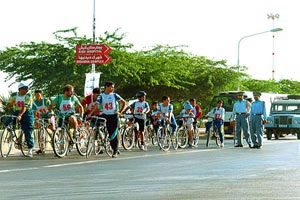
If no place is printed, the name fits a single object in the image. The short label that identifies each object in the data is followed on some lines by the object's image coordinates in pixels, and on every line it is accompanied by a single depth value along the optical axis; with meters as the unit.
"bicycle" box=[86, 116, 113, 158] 20.30
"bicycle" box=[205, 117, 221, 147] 27.94
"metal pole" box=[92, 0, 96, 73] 32.98
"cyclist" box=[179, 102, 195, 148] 26.83
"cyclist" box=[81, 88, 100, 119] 21.11
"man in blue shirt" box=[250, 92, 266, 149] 26.12
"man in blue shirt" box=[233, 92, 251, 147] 26.55
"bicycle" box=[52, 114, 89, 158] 19.58
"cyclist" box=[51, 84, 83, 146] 20.08
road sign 26.48
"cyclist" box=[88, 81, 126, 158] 20.22
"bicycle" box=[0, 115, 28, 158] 19.58
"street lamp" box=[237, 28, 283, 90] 51.78
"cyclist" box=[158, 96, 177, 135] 25.34
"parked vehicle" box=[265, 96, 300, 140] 40.84
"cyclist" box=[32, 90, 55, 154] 20.92
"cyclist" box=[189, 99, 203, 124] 28.04
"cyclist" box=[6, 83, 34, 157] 19.89
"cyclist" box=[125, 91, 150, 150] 24.47
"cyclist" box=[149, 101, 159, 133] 25.79
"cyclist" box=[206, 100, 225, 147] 27.67
